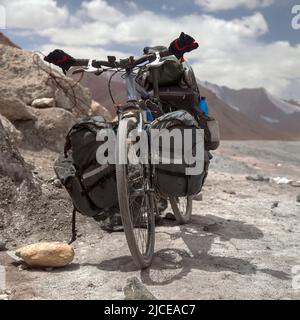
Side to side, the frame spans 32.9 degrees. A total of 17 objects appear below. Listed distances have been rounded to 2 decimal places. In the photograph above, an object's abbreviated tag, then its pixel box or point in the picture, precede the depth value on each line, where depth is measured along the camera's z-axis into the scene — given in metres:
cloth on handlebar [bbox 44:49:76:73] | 4.07
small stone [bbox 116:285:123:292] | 3.34
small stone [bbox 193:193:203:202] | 7.00
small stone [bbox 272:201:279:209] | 6.86
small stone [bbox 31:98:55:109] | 9.30
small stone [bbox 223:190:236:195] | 7.84
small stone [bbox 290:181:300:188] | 9.36
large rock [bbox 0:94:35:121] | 7.97
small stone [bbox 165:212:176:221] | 5.53
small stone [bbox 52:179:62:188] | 5.53
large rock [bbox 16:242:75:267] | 3.78
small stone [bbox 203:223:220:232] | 5.17
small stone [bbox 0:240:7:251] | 4.27
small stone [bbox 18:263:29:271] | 3.82
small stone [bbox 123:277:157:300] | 3.00
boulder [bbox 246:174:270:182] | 9.77
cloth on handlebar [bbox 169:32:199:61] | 3.94
